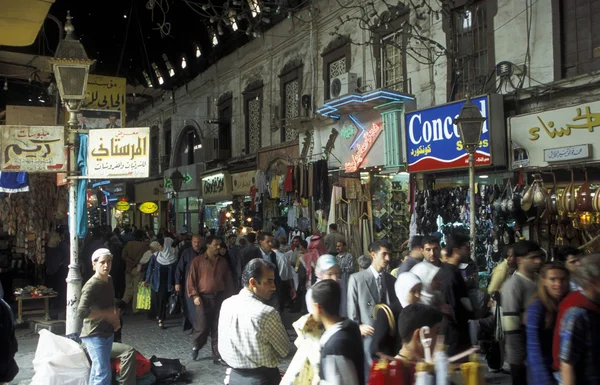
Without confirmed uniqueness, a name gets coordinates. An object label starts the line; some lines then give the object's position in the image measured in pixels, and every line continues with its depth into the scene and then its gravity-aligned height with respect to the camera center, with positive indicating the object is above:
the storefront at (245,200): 19.30 +0.64
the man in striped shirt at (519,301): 4.87 -0.84
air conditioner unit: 14.33 +3.47
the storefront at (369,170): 13.38 +1.13
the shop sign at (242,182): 20.64 +1.34
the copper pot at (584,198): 8.98 +0.18
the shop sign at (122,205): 30.02 +0.74
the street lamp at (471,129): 8.95 +1.37
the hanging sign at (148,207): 28.45 +0.59
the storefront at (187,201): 25.67 +0.82
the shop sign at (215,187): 22.42 +1.30
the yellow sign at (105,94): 15.26 +3.56
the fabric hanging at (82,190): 8.48 +0.47
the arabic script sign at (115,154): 7.67 +0.93
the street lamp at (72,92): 7.12 +1.74
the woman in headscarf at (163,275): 11.71 -1.24
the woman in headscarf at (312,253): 11.87 -0.87
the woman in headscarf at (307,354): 3.78 -0.98
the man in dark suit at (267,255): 10.38 -0.78
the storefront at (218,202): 22.28 +0.66
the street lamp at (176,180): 20.64 +1.43
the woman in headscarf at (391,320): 4.57 -0.91
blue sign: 11.03 +1.60
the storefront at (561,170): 9.30 +0.74
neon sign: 13.88 +1.76
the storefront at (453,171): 10.73 +0.91
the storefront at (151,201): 30.12 +0.96
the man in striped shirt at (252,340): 3.99 -0.92
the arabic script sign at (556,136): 9.44 +1.36
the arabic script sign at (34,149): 7.50 +1.00
